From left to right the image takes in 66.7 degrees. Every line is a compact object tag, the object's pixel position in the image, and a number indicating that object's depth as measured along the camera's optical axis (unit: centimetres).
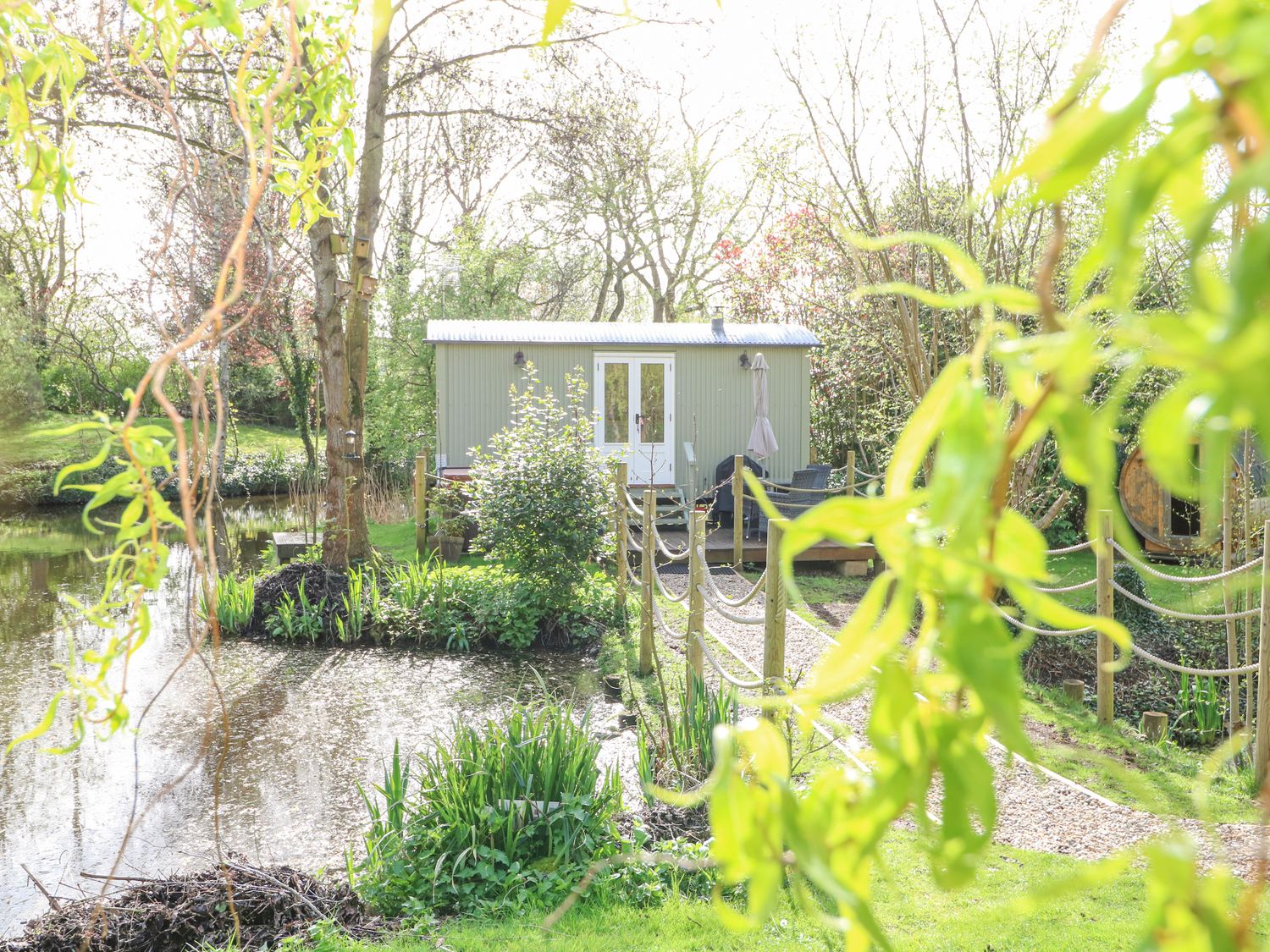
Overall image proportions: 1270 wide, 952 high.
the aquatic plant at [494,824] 368
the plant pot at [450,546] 1149
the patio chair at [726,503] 1212
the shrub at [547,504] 827
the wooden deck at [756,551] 1088
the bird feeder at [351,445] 1003
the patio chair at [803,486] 1155
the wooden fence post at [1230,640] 519
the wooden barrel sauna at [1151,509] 1037
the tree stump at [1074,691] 627
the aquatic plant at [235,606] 858
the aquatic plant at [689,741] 438
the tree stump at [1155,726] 550
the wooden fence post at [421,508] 1169
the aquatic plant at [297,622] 848
